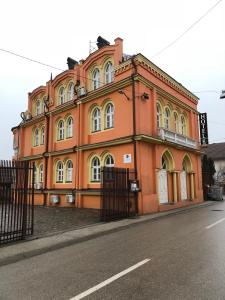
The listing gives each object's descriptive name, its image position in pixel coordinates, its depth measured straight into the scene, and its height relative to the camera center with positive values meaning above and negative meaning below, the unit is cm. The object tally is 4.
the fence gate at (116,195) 1293 -74
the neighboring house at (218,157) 4408 +422
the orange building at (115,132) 1625 +345
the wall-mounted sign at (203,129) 2358 +459
